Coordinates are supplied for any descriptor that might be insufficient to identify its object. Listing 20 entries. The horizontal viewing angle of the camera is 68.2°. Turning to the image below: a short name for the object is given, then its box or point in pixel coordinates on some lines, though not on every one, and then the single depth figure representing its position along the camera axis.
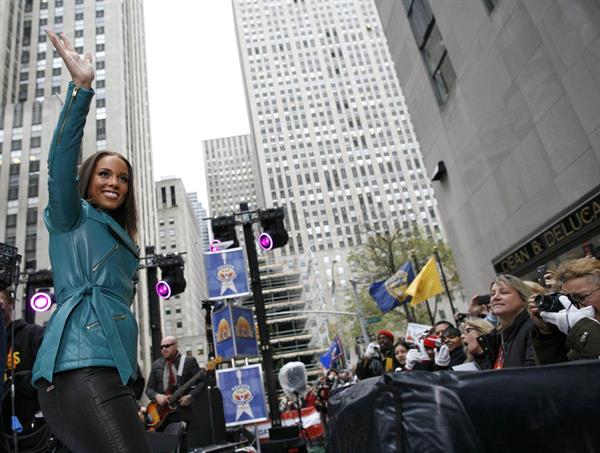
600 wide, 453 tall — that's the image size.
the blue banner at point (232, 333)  9.70
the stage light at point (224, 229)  11.68
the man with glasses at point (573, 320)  3.10
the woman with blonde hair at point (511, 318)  4.15
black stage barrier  1.29
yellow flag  15.11
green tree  36.69
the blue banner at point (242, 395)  9.24
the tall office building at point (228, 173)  187.00
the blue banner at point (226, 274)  10.13
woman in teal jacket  1.75
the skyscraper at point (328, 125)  110.25
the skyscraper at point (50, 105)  60.53
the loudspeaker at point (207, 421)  8.47
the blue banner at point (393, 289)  17.45
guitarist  7.52
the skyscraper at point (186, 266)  103.50
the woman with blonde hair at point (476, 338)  5.12
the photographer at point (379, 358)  8.95
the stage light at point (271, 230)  11.71
